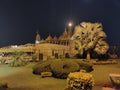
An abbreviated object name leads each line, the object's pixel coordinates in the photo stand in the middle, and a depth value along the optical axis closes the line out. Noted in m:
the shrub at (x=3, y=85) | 6.62
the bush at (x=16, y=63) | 11.57
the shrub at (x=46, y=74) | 8.59
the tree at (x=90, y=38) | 13.09
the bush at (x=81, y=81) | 5.91
